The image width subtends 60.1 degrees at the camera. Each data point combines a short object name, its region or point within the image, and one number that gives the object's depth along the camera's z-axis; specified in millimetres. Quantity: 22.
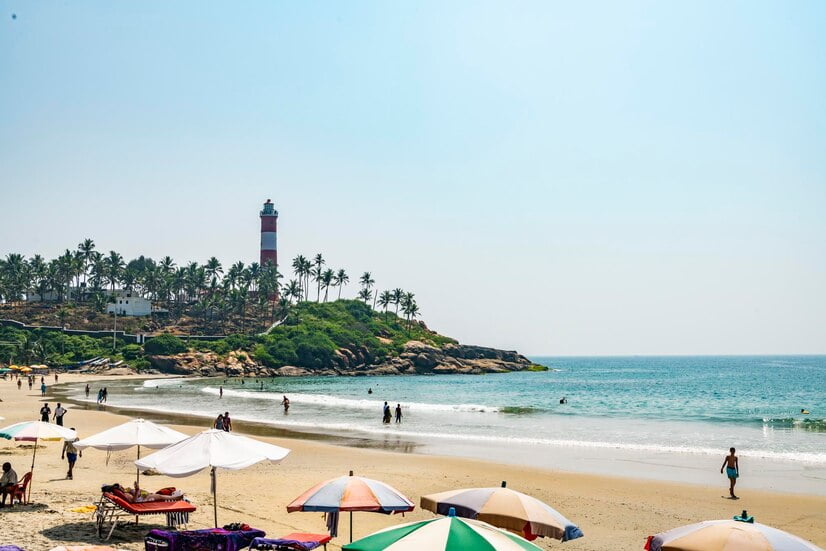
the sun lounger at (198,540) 11484
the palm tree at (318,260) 160375
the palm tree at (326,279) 159625
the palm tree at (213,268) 148000
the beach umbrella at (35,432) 15969
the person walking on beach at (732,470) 21297
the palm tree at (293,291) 152875
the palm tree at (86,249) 143250
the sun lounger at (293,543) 11531
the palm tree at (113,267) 145125
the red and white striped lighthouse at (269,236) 129625
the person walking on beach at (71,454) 19484
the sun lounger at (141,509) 13650
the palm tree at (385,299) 161875
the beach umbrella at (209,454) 12156
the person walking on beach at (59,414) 26984
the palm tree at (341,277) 162988
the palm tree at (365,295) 161000
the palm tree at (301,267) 158875
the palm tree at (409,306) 159375
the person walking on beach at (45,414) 30447
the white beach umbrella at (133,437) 14703
